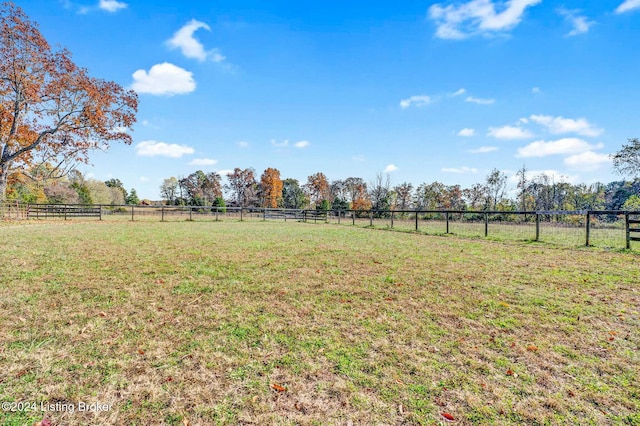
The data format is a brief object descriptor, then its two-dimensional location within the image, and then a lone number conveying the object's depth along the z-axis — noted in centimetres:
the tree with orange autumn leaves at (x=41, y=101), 1655
